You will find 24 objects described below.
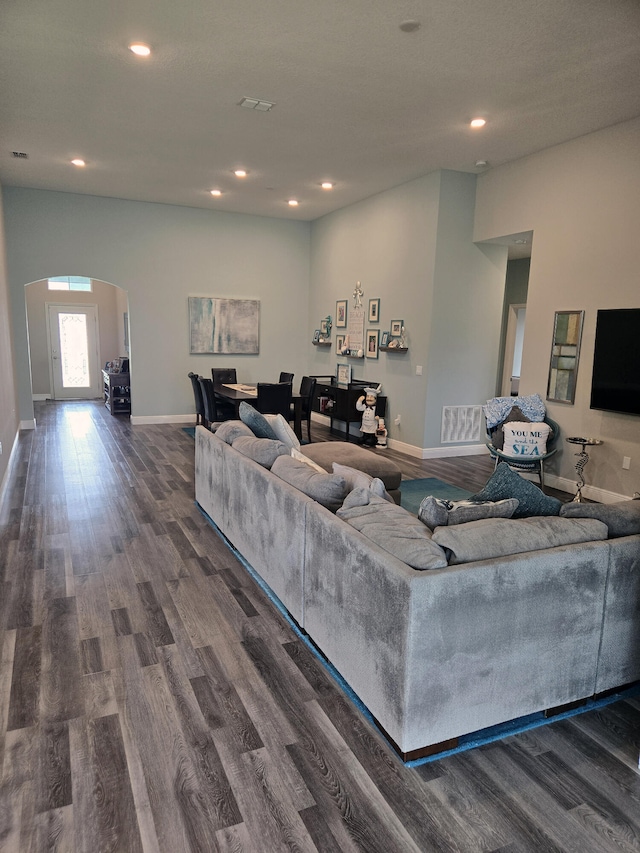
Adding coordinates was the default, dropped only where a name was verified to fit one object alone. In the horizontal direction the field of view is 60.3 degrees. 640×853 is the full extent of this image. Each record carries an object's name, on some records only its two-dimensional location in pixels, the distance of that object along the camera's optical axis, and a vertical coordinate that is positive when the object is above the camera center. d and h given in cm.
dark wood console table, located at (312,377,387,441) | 766 -97
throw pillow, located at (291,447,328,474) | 325 -79
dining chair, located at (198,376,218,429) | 721 -92
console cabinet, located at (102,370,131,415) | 966 -113
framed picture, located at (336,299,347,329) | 860 +30
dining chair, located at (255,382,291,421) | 692 -83
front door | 1151 -51
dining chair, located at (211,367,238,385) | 906 -72
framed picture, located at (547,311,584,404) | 537 -17
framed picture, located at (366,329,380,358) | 776 -11
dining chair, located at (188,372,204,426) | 774 -89
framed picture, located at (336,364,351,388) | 849 -65
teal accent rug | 513 -152
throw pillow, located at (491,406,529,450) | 556 -92
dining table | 704 -83
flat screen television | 474 -20
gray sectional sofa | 189 -108
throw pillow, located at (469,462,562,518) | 237 -67
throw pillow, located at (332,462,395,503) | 274 -75
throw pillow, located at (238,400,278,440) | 410 -67
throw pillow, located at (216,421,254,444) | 400 -72
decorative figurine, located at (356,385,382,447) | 743 -107
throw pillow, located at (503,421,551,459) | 536 -98
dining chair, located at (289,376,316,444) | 746 -87
